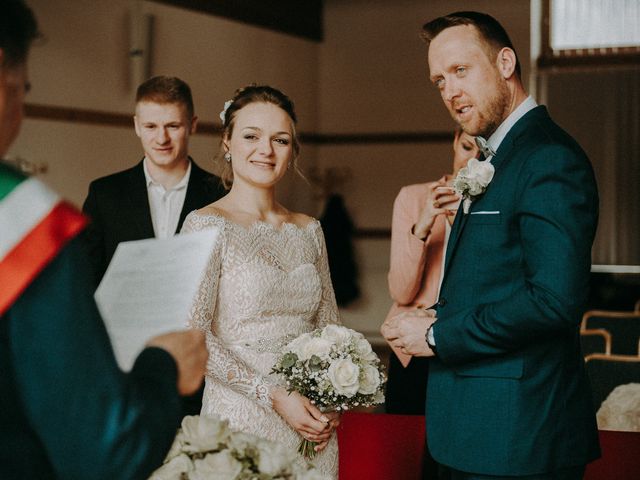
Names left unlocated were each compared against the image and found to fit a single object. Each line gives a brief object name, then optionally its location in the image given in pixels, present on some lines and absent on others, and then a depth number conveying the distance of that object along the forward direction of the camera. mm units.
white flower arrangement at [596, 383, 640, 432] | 3945
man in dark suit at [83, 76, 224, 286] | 4086
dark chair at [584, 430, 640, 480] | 2973
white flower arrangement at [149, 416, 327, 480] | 1607
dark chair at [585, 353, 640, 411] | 4270
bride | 2777
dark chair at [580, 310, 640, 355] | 5883
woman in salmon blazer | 3791
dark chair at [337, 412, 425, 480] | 3092
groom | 2146
